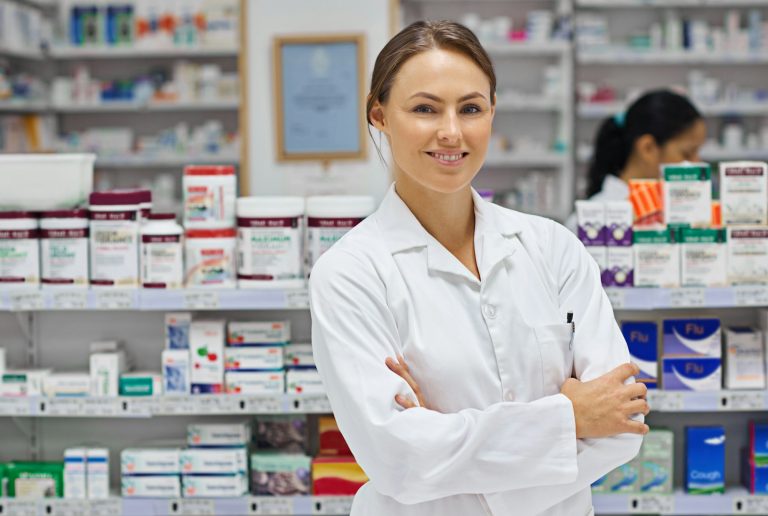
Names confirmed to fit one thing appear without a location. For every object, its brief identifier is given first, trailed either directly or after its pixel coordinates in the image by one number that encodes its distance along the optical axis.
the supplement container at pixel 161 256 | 2.67
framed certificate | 5.80
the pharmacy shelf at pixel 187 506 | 2.68
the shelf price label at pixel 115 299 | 2.66
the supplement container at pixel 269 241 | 2.63
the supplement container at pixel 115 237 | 2.68
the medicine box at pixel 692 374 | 2.71
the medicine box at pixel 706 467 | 2.74
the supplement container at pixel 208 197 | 2.67
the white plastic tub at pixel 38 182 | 2.73
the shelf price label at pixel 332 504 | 2.67
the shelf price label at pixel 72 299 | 2.67
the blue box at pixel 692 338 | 2.72
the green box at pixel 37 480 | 2.76
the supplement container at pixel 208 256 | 2.68
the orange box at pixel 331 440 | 2.78
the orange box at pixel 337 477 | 2.70
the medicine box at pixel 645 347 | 2.69
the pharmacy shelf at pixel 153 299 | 2.64
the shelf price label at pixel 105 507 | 2.72
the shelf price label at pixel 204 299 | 2.64
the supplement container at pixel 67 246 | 2.69
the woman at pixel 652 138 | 3.96
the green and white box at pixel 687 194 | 2.66
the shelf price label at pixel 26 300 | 2.68
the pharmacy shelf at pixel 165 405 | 2.66
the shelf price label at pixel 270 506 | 2.69
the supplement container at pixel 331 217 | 2.63
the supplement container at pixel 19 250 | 2.69
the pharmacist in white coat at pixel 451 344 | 1.62
